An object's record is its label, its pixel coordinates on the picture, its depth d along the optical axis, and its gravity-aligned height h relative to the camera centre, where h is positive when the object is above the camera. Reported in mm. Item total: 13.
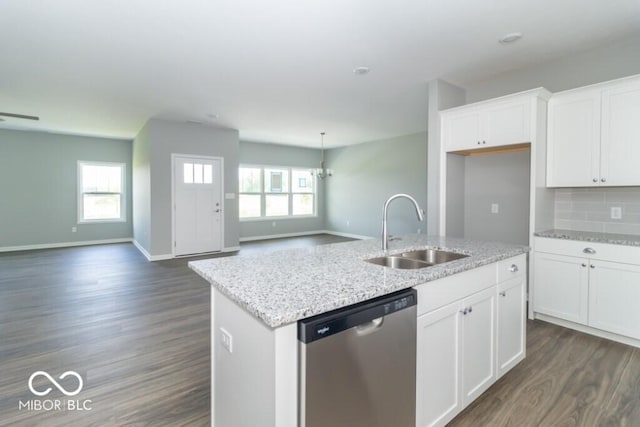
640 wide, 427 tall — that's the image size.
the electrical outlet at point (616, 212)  2983 -55
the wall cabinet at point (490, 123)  3027 +861
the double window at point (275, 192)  8391 +367
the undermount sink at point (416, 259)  2092 -364
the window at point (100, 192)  7441 +315
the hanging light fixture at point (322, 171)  7878 +902
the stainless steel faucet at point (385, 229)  2023 -157
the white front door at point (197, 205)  6262 +4
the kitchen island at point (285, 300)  1058 -388
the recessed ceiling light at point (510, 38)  2742 +1481
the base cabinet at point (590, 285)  2553 -693
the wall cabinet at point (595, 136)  2680 +641
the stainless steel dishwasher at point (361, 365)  1078 -610
